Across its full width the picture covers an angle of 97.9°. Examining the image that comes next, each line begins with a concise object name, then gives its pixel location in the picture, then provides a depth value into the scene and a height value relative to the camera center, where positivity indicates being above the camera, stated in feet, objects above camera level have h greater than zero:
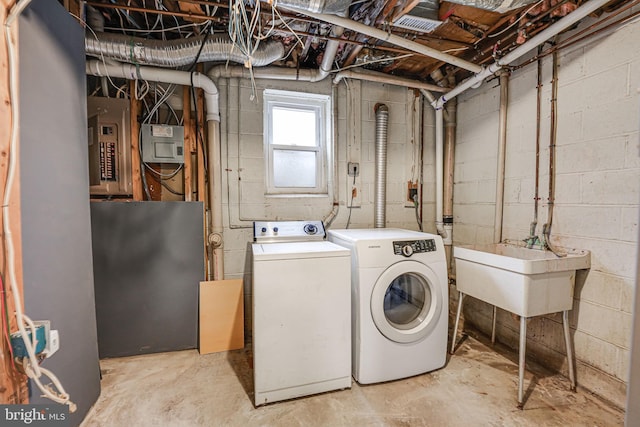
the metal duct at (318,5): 4.71 +3.38
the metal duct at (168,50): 6.10 +3.44
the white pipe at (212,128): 6.73 +1.97
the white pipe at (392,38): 5.24 +3.43
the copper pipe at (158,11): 5.35 +3.85
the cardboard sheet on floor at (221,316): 7.17 -3.00
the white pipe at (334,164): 8.45 +1.14
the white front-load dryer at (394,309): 5.66 -2.31
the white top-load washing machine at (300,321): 5.18 -2.30
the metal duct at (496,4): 4.76 +3.40
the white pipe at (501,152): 7.26 +1.28
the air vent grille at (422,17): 5.63 +3.75
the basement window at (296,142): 8.33 +1.84
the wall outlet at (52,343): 3.48 -1.78
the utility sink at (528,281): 5.19 -1.59
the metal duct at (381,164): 8.56 +1.15
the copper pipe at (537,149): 6.44 +1.19
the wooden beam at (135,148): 7.06 +1.38
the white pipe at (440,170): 8.95 +0.99
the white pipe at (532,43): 4.88 +3.29
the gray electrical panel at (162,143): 7.19 +1.53
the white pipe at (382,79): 7.82 +3.55
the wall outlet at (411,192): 9.18 +0.29
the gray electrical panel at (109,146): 6.86 +1.40
